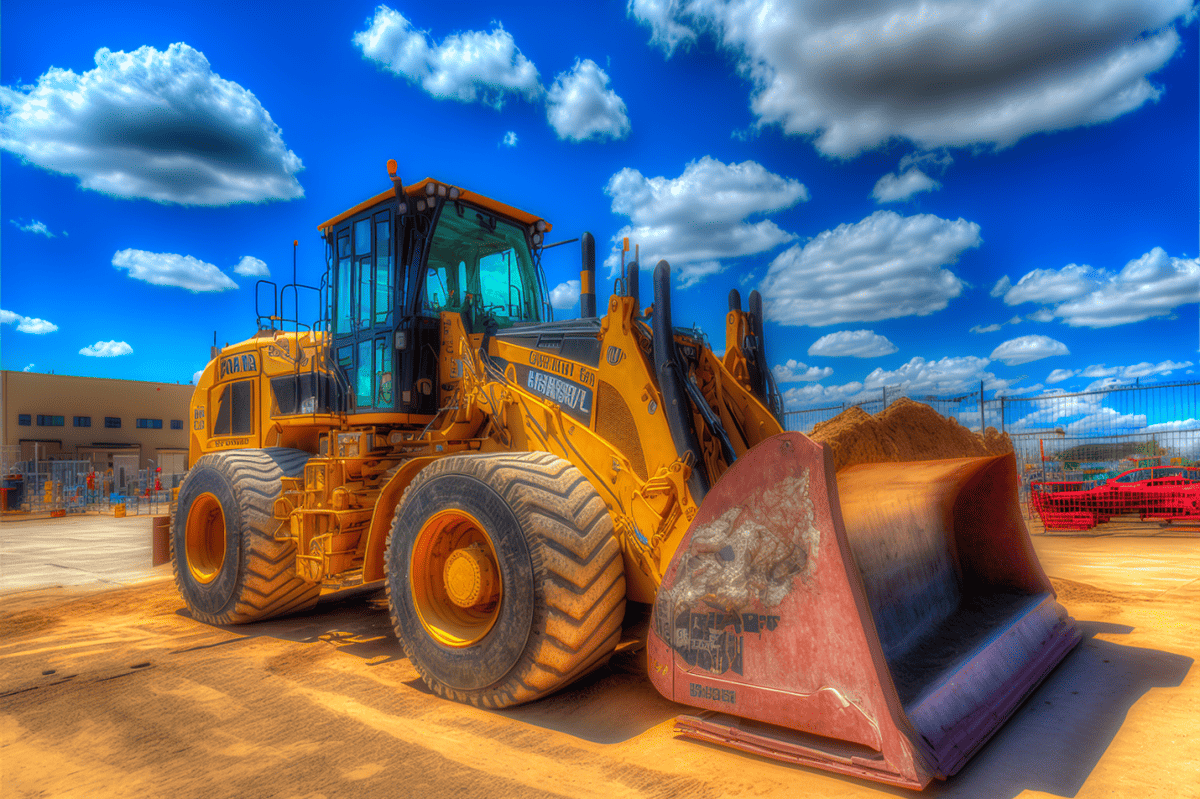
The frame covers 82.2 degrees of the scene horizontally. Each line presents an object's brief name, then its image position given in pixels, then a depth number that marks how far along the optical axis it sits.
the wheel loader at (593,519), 3.01
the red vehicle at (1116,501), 12.70
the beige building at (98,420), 36.83
